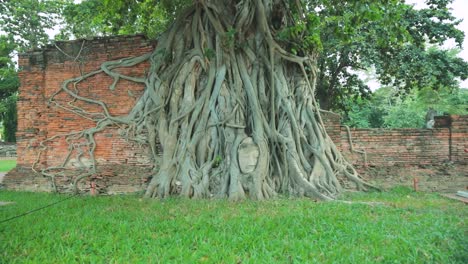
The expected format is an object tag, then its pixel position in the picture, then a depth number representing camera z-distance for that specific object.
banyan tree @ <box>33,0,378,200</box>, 6.34
